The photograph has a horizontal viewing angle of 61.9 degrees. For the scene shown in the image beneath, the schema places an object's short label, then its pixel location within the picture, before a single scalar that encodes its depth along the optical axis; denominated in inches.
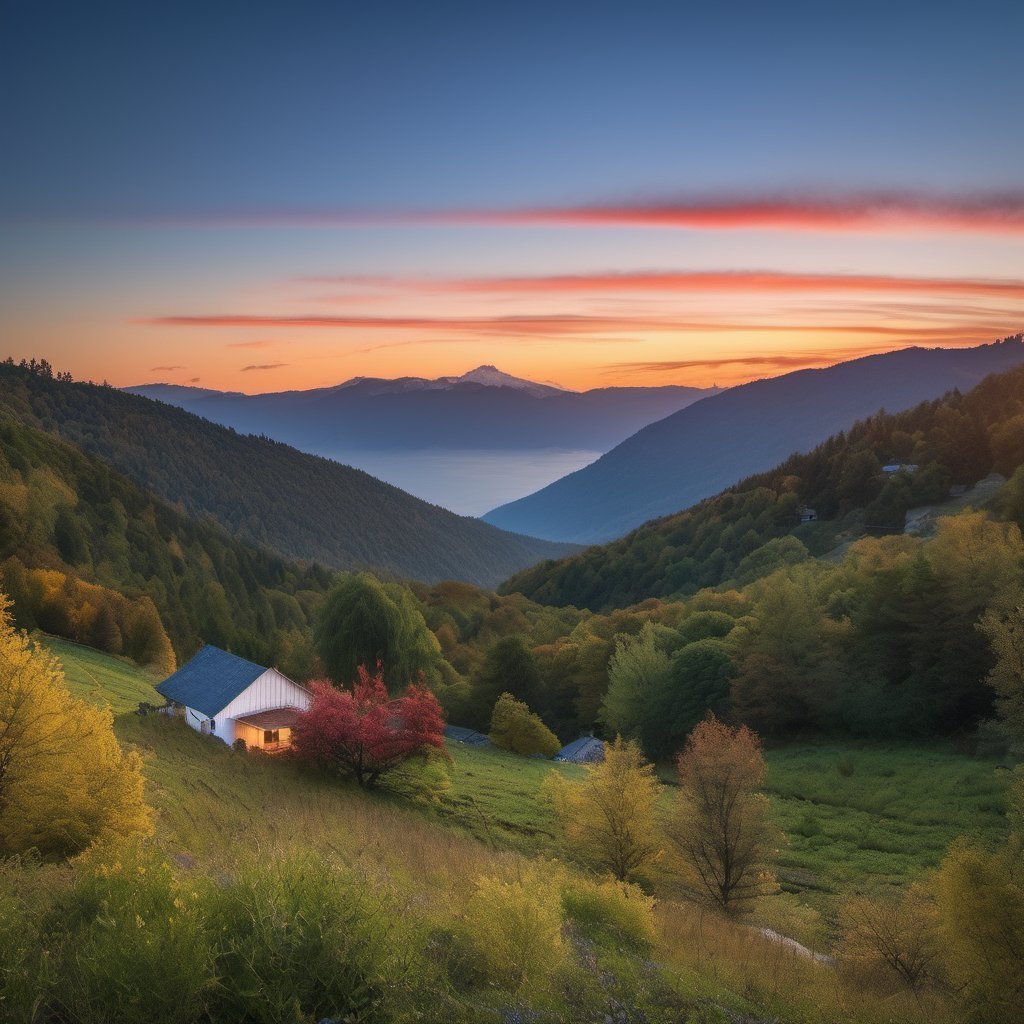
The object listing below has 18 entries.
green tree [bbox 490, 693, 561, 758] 2246.6
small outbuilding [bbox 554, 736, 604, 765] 2170.5
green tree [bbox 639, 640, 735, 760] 2169.0
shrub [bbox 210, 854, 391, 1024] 415.8
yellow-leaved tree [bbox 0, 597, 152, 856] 647.8
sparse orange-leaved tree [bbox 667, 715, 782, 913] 973.2
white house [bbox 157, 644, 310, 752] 1550.2
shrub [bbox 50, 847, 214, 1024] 385.4
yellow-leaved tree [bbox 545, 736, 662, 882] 1007.6
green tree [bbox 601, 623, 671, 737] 2277.3
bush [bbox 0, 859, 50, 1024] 381.7
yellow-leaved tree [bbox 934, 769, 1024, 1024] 633.6
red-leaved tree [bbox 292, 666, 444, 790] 1362.0
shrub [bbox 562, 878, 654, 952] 652.7
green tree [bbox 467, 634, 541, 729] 2714.1
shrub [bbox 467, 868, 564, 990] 487.8
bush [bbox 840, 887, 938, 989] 749.9
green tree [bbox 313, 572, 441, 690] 2218.3
